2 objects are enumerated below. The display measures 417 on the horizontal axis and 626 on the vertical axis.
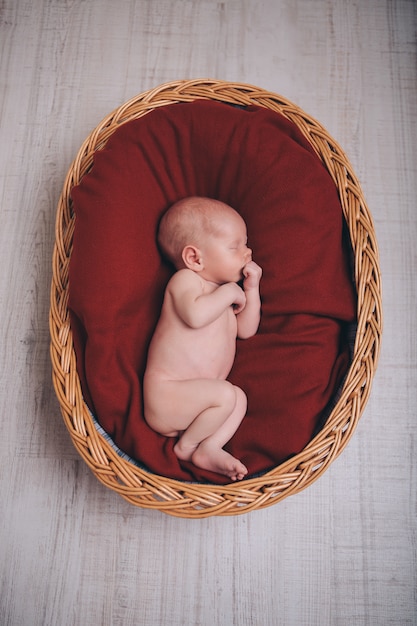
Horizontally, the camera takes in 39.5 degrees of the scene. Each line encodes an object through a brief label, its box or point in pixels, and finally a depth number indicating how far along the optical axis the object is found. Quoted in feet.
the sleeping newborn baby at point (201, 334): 4.22
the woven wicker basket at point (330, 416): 3.90
